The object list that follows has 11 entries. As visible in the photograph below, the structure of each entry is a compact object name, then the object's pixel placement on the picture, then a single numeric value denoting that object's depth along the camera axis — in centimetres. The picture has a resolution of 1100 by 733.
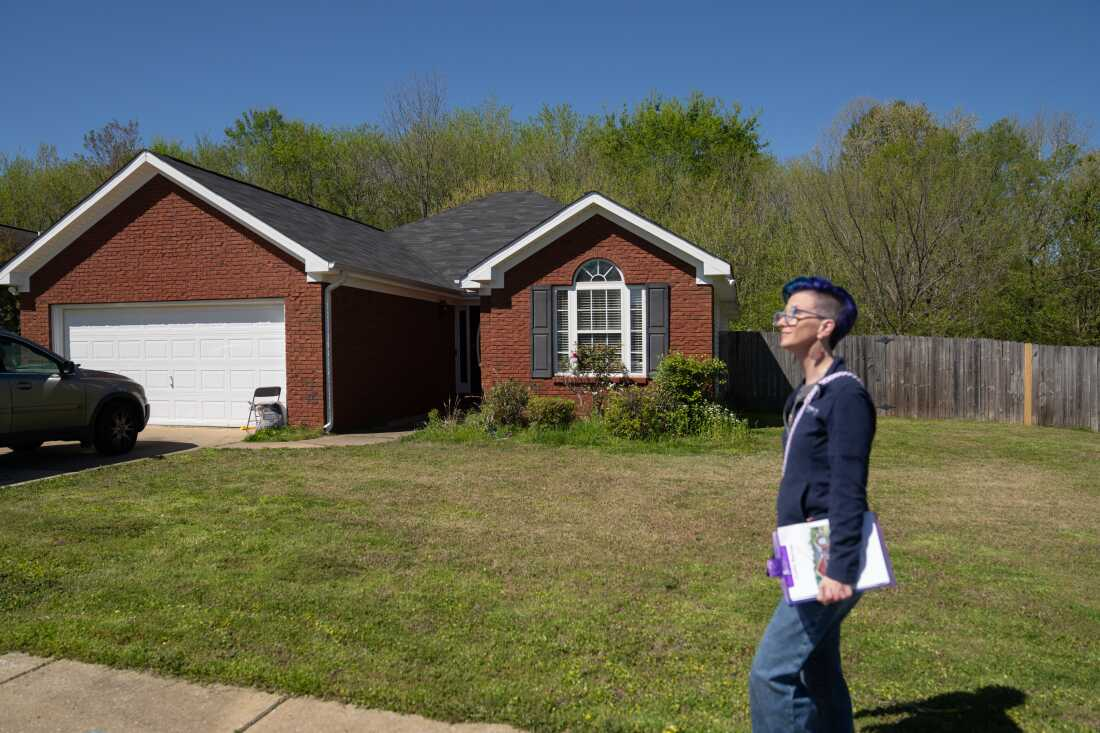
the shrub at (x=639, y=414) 1306
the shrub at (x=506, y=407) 1390
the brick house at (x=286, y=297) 1427
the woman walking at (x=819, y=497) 270
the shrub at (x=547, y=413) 1367
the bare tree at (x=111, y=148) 3625
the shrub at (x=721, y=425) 1306
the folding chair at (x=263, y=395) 1410
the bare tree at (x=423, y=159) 3488
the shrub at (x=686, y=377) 1356
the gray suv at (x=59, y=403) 1022
